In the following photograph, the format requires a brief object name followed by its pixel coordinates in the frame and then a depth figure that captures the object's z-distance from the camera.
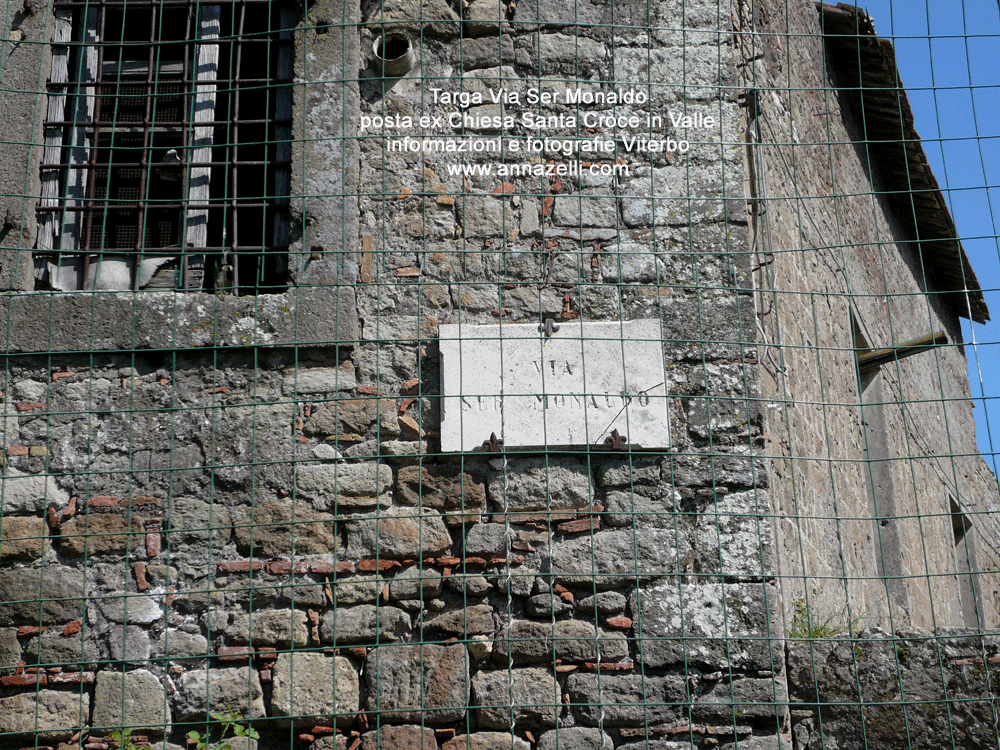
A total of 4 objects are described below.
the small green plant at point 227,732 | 3.35
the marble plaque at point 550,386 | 3.61
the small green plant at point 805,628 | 3.66
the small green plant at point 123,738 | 3.35
